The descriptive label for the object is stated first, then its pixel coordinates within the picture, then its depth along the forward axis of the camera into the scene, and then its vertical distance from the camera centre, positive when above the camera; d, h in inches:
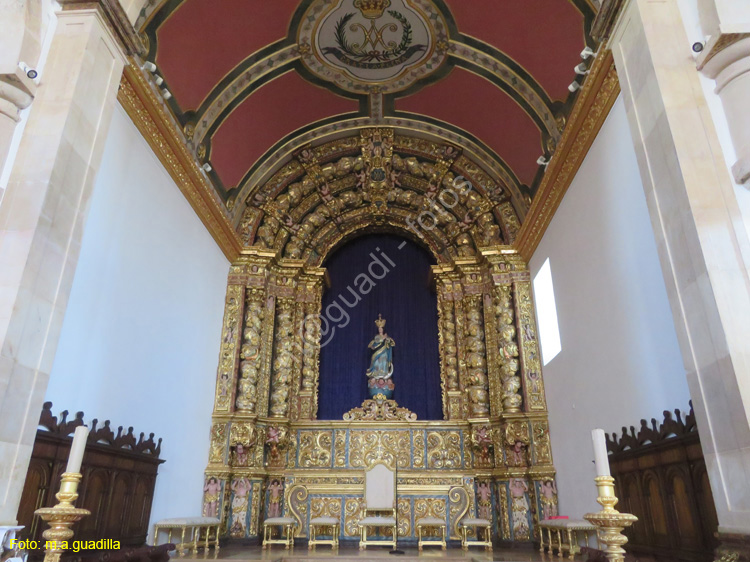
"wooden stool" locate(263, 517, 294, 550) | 333.7 -11.9
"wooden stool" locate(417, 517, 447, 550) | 348.5 -10.2
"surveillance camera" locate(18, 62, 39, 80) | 171.3 +128.1
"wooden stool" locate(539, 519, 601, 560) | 273.3 -10.7
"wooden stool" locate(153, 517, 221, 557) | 280.7 -9.1
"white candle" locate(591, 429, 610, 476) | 116.7 +11.7
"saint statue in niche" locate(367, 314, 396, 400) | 430.3 +107.1
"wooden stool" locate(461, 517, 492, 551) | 338.6 -11.8
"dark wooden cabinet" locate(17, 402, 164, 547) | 183.8 +11.8
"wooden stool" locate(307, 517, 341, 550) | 348.5 -11.5
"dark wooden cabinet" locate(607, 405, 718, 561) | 176.6 +7.2
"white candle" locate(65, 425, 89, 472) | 123.6 +13.0
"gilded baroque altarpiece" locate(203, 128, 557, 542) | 365.1 +99.4
